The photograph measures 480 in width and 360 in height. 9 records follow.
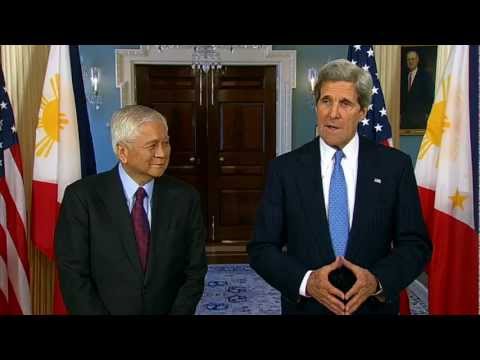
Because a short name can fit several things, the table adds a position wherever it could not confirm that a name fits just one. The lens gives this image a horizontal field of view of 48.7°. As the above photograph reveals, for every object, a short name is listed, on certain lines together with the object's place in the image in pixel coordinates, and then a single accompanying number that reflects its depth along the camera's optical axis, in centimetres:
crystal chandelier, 516
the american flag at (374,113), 280
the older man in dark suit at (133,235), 151
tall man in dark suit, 145
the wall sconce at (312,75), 525
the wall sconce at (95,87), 523
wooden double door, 560
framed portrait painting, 514
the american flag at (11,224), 250
